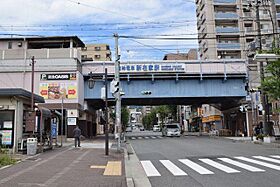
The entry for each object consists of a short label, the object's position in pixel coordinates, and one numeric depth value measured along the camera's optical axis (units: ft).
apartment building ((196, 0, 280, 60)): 182.09
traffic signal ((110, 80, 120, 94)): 58.59
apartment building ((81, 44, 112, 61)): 273.72
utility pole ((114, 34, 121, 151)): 59.00
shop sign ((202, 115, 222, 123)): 174.48
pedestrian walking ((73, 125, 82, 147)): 72.97
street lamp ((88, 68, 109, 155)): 54.85
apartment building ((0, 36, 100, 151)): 109.60
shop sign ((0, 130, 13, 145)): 55.98
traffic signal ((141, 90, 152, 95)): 119.02
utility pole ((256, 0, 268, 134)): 84.79
